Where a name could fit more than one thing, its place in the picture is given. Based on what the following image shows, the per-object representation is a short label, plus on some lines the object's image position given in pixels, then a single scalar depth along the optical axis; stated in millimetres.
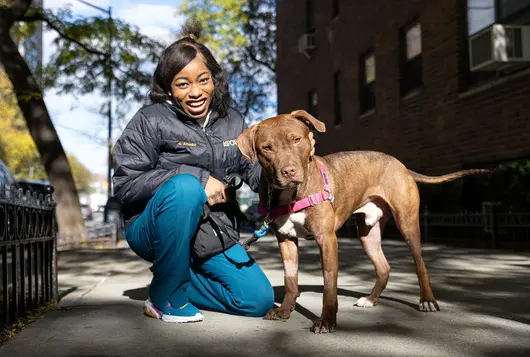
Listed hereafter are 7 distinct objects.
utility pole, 15281
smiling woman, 4059
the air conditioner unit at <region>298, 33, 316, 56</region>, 22255
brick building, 11555
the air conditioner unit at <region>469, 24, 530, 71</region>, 10766
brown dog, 3744
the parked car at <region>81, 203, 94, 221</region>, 50031
